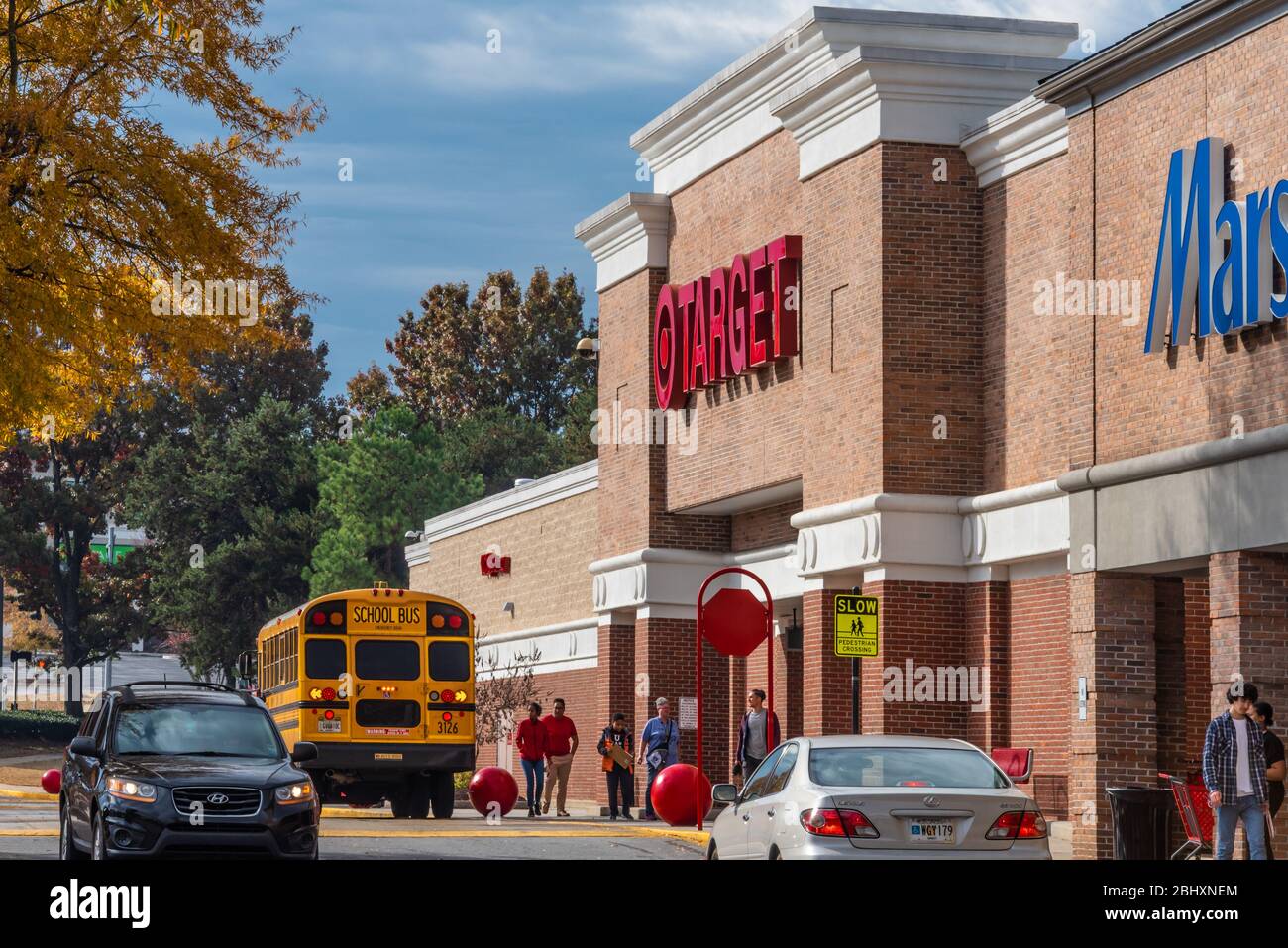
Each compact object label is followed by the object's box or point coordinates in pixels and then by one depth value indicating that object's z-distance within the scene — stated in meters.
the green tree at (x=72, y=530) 84.88
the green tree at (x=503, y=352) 93.69
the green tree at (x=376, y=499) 77.19
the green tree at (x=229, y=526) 80.56
